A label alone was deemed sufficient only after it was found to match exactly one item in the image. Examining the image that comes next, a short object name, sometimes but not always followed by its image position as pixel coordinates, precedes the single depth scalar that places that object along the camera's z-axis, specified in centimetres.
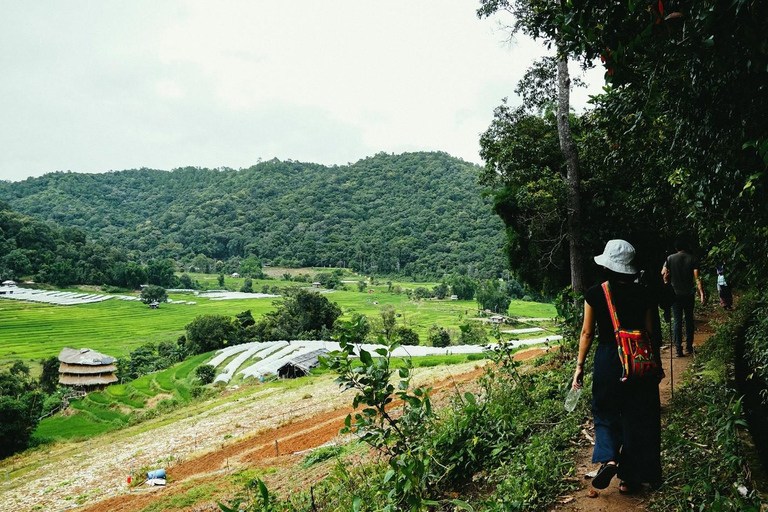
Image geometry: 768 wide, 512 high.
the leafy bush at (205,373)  3503
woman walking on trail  277
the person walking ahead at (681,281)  594
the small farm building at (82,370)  3850
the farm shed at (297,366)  3131
